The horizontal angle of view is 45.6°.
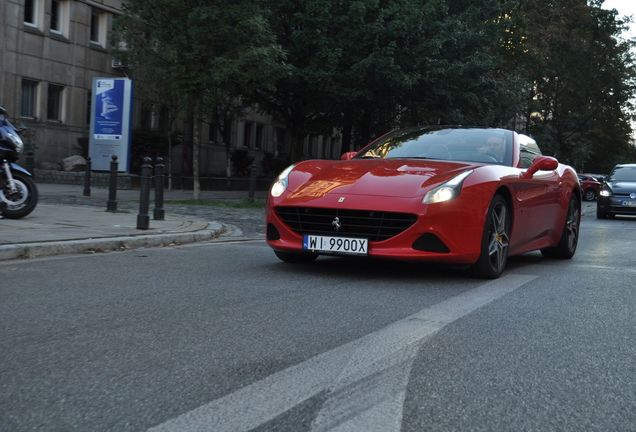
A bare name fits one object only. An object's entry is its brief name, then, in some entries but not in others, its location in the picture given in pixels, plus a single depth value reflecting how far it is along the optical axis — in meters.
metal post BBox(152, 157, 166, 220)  10.97
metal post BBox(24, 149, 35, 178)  21.55
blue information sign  17.86
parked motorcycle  9.84
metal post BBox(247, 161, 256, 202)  18.14
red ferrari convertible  6.14
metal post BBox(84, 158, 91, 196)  17.09
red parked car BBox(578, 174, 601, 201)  42.59
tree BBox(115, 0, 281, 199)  16.16
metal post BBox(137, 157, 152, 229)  9.66
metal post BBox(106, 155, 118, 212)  12.66
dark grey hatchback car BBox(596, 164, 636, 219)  21.52
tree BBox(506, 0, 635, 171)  41.72
